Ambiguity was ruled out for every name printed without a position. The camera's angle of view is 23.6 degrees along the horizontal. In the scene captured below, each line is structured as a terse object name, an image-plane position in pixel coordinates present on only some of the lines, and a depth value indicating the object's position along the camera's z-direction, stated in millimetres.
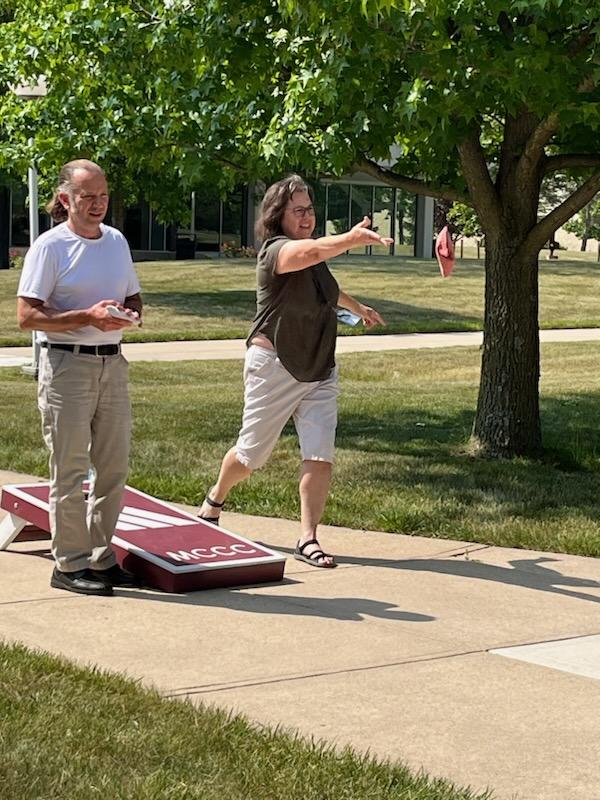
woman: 7238
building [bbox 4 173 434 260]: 47281
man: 6383
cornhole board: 6711
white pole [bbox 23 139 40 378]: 17562
